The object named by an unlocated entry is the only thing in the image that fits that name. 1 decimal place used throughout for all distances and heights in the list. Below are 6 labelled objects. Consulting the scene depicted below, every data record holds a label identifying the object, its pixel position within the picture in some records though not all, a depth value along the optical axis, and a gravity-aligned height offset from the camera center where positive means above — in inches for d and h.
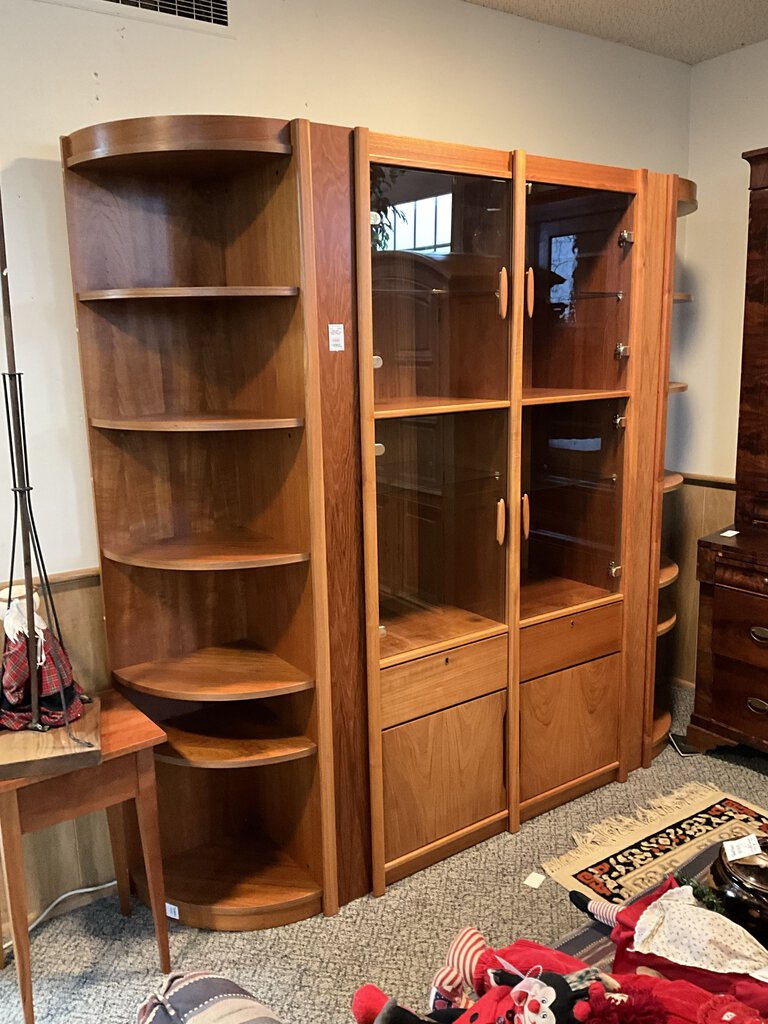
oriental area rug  95.7 -58.2
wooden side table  73.4 -38.6
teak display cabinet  91.5 -14.1
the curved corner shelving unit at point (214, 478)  81.2 -12.0
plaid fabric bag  42.6 -32.7
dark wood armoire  113.2 -30.3
